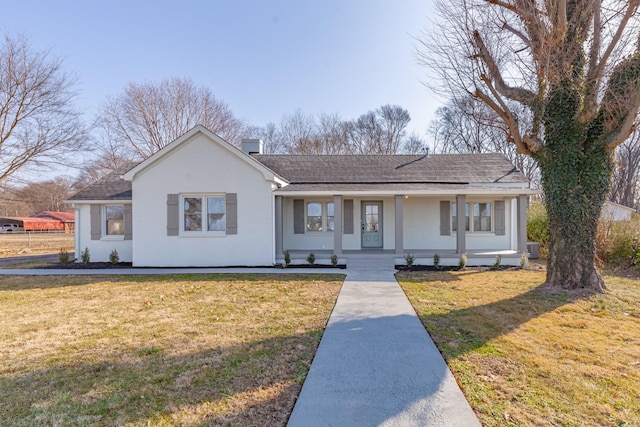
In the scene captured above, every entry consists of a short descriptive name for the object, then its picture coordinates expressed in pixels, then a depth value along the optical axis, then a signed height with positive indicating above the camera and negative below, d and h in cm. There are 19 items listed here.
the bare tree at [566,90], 694 +287
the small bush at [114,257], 1193 -160
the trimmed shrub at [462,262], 1080 -167
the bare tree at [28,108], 1747 +607
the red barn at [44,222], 4756 -109
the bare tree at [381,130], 3300 +879
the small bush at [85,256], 1198 -157
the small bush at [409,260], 1081 -159
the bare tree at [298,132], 3261 +866
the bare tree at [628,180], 3297 +342
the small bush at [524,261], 1101 -168
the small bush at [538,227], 1460 -67
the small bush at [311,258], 1122 -158
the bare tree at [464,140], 3017 +739
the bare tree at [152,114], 2736 +891
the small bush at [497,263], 1098 -174
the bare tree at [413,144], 3306 +729
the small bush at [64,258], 1174 -160
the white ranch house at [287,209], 1106 +18
